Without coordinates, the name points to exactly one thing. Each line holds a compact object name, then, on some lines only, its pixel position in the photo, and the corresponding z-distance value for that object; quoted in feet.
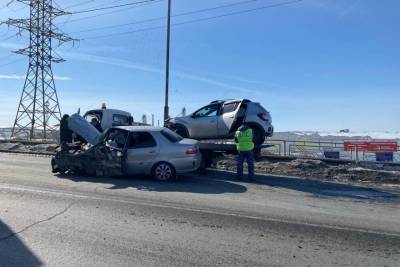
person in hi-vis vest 43.91
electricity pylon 127.34
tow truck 41.93
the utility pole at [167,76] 73.41
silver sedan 41.16
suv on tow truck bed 48.80
